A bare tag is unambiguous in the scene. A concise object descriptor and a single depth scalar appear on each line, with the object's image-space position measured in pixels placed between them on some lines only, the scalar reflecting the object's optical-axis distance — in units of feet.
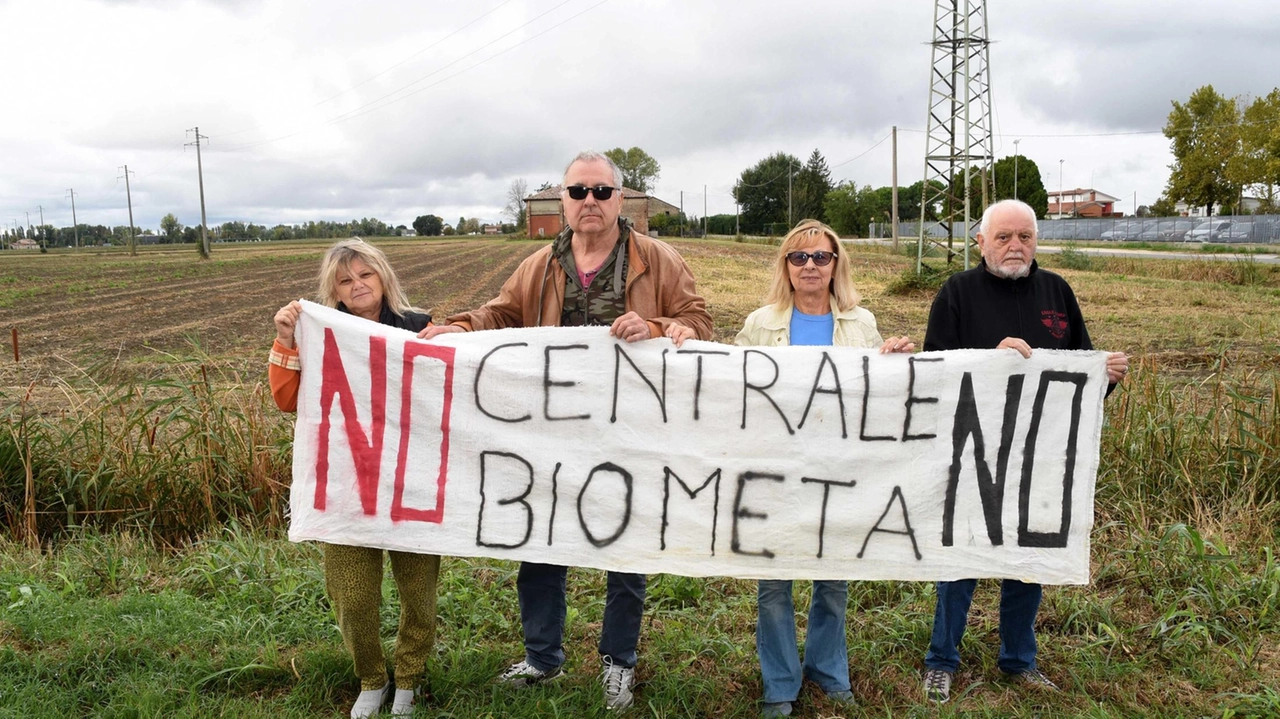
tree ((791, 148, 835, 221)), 291.17
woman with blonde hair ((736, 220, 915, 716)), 10.41
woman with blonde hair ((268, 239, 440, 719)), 10.21
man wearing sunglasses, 10.59
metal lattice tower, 79.20
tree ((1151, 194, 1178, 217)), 226.79
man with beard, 10.91
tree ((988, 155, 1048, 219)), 276.82
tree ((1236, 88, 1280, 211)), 168.76
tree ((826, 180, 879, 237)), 281.13
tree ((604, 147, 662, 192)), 354.99
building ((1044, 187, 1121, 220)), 399.03
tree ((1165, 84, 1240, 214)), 184.03
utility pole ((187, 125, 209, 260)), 181.98
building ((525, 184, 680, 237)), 283.18
